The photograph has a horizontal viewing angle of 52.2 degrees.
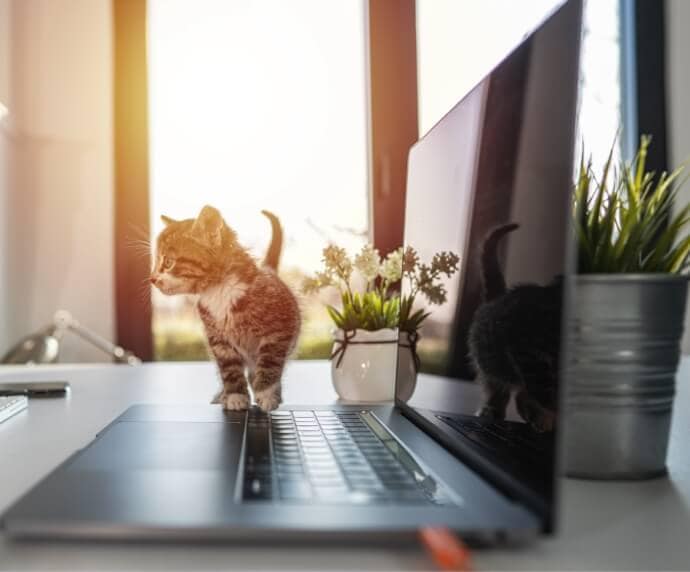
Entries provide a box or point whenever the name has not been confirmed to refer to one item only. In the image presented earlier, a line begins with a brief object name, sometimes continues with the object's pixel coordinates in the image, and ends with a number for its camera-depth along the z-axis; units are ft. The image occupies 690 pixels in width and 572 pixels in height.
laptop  1.22
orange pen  1.05
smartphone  3.29
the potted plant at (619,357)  1.70
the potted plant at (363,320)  3.09
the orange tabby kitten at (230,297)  2.63
